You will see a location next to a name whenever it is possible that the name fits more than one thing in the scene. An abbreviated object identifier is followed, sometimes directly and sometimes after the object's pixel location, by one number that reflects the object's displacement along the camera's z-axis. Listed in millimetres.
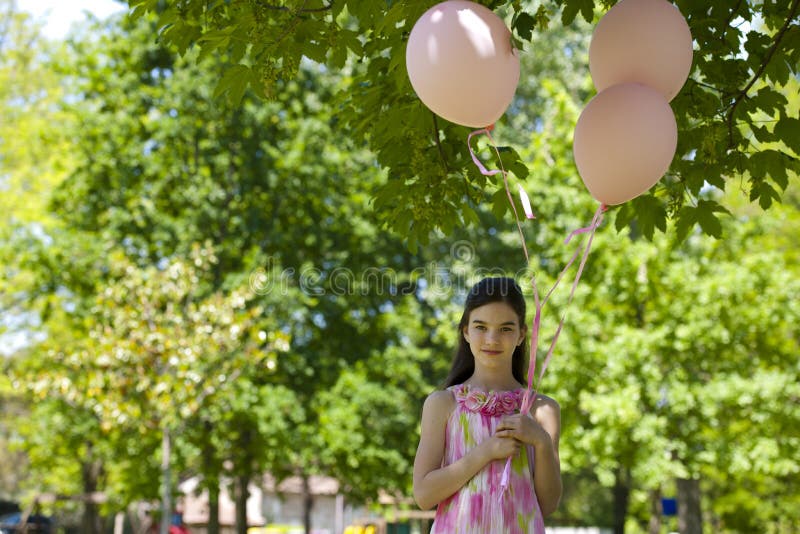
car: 20836
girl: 2898
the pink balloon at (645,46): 3469
